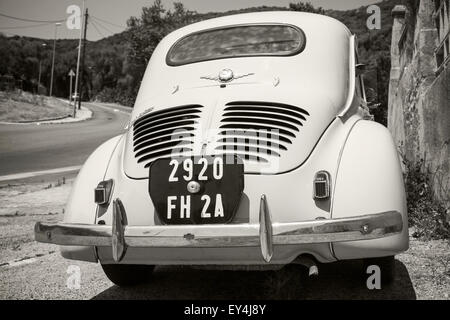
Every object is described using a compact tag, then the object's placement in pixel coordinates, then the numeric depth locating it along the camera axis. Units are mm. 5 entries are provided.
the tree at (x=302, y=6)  27562
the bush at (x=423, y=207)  3877
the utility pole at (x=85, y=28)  27752
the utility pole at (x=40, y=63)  56525
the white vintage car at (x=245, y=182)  2252
